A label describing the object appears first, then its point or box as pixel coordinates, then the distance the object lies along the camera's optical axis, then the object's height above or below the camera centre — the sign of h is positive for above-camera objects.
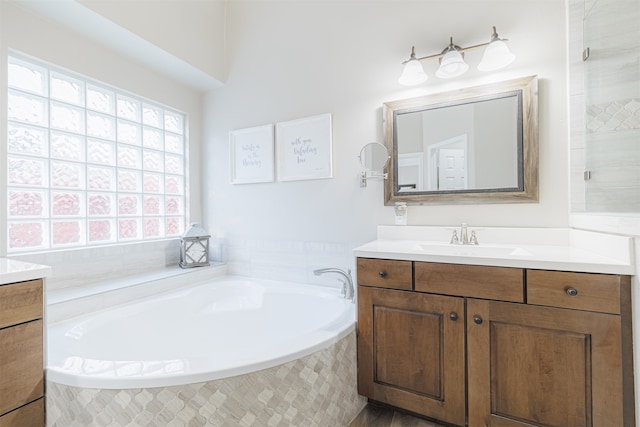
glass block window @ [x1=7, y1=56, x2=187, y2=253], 1.78 +0.37
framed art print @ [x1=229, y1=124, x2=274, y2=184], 2.48 +0.51
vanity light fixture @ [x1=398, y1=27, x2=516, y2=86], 1.63 +0.87
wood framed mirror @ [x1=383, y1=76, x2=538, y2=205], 1.67 +0.40
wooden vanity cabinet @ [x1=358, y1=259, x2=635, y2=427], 1.13 -0.60
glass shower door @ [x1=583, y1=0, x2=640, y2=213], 1.33 +0.50
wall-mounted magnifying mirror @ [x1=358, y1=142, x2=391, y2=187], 1.97 +0.36
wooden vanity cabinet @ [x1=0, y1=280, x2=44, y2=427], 1.11 -0.53
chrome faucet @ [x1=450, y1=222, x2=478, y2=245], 1.74 -0.16
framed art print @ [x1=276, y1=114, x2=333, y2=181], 2.22 +0.50
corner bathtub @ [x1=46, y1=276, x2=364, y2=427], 1.06 -0.68
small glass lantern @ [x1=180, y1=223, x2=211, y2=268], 2.52 -0.29
